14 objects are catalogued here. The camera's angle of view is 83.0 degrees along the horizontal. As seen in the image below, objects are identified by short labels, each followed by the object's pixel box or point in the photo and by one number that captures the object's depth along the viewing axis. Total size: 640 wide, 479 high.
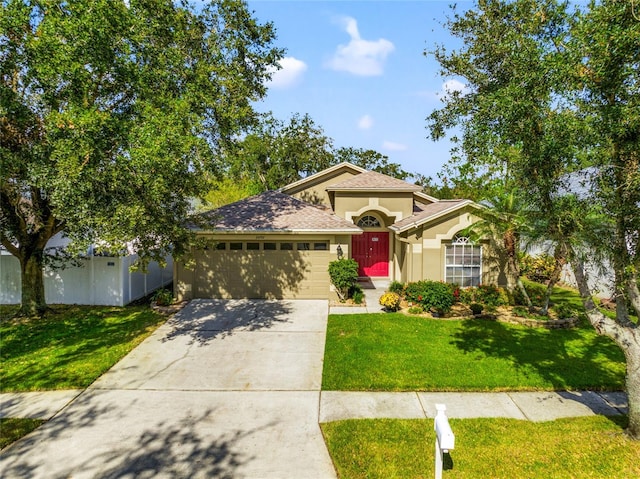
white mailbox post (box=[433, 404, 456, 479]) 4.17
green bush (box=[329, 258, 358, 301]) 14.12
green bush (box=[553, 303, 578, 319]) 11.90
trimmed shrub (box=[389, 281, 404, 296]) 14.97
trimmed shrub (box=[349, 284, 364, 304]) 14.25
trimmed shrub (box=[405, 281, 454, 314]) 12.51
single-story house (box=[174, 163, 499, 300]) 14.74
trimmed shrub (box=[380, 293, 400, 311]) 12.95
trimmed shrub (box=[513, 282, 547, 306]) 13.55
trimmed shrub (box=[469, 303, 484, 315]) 12.55
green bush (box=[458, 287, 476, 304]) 13.65
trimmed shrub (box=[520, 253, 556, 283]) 18.59
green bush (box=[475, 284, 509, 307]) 13.58
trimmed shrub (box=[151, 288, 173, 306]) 13.66
